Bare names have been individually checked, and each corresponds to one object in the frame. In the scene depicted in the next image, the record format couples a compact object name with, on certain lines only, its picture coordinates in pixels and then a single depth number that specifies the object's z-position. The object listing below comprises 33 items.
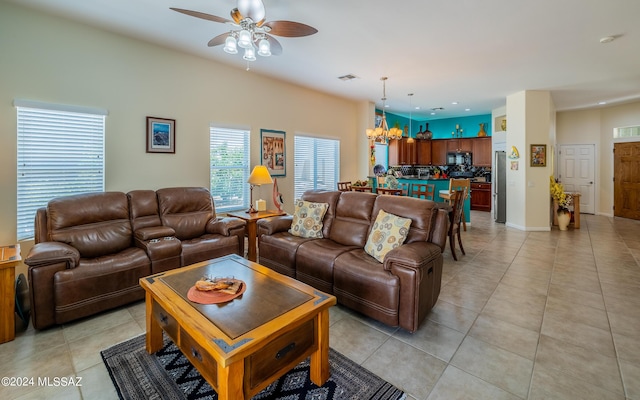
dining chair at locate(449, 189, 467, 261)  4.47
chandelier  5.82
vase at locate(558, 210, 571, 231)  6.48
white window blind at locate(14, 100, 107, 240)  3.18
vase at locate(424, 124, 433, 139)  8.18
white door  8.25
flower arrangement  6.56
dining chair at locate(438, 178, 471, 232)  5.27
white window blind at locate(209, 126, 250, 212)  4.79
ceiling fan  2.26
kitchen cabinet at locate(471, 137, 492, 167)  9.09
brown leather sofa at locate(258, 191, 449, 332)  2.39
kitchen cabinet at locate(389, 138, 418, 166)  9.39
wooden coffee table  1.43
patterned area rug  1.79
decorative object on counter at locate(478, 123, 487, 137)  9.14
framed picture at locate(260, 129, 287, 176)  5.38
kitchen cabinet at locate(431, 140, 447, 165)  9.94
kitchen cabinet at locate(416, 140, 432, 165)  10.22
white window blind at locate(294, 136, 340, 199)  6.09
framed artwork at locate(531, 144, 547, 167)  6.36
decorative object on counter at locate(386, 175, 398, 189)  6.09
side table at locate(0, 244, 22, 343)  2.29
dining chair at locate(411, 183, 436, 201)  5.26
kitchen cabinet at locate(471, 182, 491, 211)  8.98
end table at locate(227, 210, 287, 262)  4.19
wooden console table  6.71
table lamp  4.46
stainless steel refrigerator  7.21
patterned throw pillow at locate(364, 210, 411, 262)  2.77
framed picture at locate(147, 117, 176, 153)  4.00
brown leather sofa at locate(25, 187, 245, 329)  2.49
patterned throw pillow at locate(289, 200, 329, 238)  3.60
